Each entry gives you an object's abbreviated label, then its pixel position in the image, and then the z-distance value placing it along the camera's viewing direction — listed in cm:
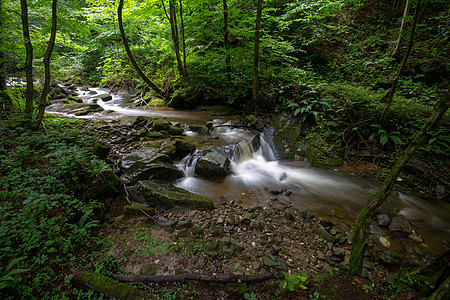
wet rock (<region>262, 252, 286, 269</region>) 284
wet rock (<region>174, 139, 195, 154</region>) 638
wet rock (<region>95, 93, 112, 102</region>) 1466
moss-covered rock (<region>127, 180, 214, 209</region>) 420
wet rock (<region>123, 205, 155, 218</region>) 389
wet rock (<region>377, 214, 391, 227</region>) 389
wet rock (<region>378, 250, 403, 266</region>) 299
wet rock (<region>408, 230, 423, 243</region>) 361
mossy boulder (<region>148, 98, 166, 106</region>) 1283
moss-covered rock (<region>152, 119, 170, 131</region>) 735
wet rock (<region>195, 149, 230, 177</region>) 581
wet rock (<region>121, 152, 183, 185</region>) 495
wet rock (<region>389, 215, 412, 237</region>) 371
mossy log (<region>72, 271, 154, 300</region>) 222
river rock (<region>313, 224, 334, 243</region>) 344
